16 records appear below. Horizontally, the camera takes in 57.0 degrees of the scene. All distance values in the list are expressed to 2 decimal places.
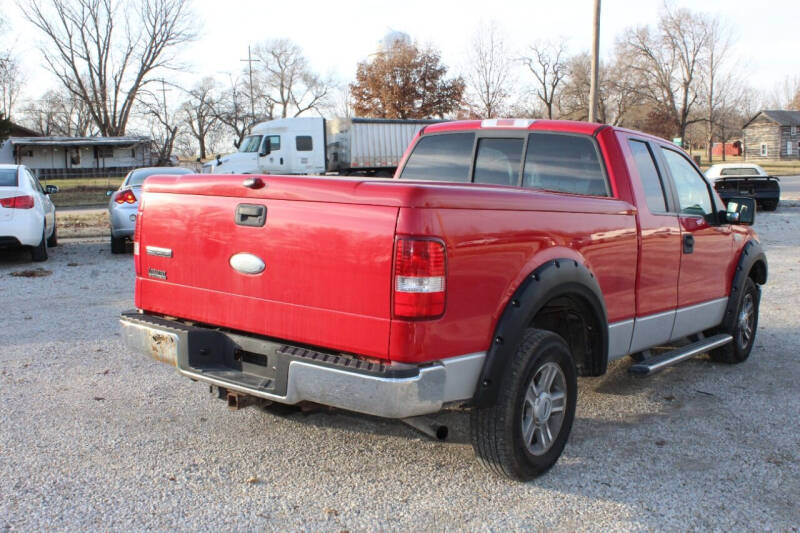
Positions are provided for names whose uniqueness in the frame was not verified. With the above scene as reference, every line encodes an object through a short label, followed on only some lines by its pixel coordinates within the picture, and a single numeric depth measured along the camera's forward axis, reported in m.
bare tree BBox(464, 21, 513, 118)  43.53
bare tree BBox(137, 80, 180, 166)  59.59
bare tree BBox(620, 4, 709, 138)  65.69
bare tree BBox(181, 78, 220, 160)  74.12
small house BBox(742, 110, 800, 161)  82.94
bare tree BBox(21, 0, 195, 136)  58.88
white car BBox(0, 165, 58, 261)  10.99
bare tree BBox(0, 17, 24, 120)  73.32
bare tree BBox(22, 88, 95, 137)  76.12
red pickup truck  3.18
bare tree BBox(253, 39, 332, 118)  78.25
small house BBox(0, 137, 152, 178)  54.31
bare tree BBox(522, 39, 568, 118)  56.59
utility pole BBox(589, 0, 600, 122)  17.16
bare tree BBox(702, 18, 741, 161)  67.25
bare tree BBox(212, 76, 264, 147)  74.12
